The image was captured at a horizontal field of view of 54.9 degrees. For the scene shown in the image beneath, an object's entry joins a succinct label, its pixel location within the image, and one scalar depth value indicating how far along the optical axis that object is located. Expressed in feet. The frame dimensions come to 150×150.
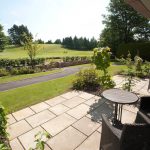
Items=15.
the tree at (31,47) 56.76
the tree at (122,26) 88.10
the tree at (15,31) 282.56
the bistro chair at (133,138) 6.37
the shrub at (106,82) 21.76
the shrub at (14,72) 45.91
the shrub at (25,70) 46.99
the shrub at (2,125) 9.26
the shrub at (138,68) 33.78
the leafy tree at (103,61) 20.87
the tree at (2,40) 132.26
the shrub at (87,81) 24.50
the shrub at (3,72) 43.75
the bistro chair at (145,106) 10.92
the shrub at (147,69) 35.29
